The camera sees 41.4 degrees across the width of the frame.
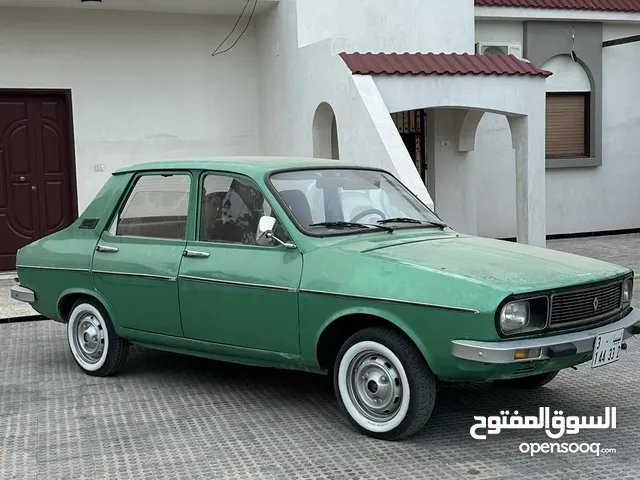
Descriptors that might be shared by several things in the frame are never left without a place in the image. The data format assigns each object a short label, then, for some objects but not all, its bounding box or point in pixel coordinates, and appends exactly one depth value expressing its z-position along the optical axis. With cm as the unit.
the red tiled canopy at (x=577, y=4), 1528
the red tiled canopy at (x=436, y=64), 1134
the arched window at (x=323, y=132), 1226
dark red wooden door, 1283
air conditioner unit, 1559
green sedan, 459
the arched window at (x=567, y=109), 1645
